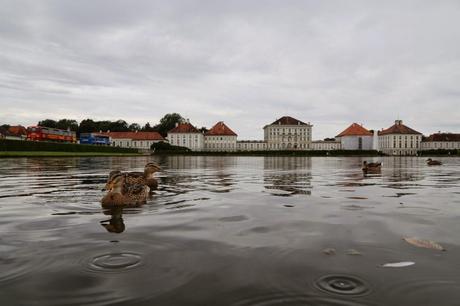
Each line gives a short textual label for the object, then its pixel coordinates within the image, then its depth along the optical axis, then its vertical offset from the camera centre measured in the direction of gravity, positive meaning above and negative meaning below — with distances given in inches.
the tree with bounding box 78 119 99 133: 7478.4 +541.4
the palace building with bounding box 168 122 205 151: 7130.9 +326.1
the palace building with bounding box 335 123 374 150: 7128.0 +314.6
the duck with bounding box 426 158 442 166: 1512.3 -28.0
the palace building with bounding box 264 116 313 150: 7244.1 +404.0
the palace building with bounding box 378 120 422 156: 7135.3 +305.8
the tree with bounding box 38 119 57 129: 7386.8 +591.9
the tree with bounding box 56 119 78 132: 7333.7 +570.3
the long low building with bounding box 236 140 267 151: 7241.1 +183.9
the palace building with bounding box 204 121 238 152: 7244.1 +277.9
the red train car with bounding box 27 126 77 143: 3036.4 +158.2
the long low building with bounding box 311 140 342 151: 7273.6 +198.4
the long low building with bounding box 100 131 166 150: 7076.8 +275.9
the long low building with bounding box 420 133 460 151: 7317.9 +257.3
